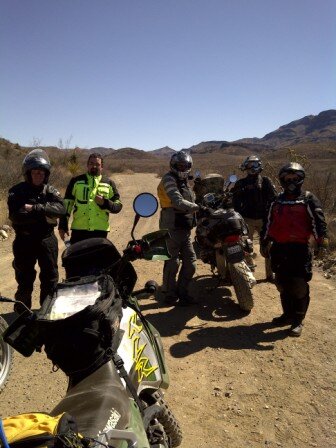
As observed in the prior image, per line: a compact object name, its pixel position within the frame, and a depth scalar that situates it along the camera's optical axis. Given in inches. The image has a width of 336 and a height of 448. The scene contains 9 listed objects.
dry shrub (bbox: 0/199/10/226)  391.9
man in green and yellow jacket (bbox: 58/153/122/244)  184.1
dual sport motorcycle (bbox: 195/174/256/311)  193.9
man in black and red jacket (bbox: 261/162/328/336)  172.9
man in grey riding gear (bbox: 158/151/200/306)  194.9
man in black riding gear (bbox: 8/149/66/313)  165.0
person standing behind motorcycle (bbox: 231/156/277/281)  247.4
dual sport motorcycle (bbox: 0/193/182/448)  60.2
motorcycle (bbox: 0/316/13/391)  140.6
